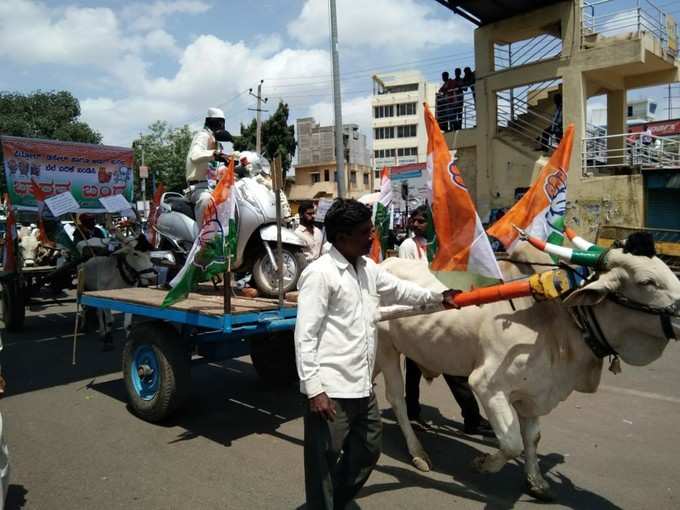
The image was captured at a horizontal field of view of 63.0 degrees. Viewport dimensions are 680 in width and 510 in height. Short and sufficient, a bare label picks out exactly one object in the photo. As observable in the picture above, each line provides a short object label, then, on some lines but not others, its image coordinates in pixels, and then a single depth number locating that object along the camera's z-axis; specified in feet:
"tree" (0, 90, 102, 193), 110.73
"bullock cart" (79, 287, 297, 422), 14.40
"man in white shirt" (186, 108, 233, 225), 18.30
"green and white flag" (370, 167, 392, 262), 23.77
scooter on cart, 17.92
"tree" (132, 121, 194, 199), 118.32
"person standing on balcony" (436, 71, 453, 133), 61.62
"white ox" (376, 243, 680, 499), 10.29
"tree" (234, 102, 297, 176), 111.96
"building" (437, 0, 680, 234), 50.24
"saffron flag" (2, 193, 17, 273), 31.19
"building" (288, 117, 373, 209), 158.51
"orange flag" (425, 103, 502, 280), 11.44
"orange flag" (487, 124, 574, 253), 13.57
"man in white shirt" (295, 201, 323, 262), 22.29
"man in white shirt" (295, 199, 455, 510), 8.89
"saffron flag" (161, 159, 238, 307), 14.47
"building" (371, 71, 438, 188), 199.11
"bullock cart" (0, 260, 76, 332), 31.68
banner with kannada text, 31.91
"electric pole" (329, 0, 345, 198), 45.65
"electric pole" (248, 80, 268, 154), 90.61
